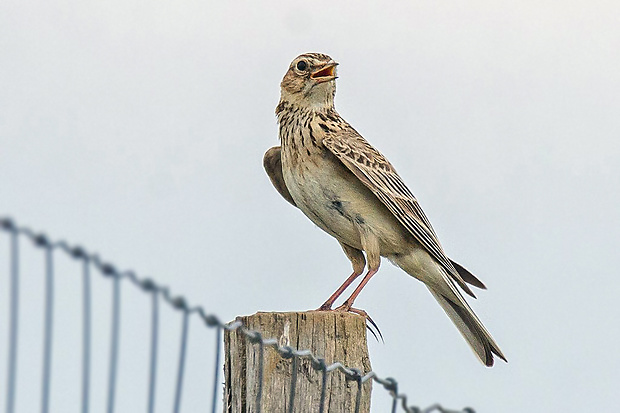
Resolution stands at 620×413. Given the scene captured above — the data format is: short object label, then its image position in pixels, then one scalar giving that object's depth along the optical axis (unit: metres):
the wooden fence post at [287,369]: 8.03
